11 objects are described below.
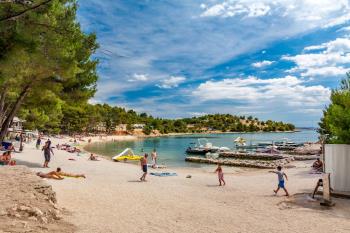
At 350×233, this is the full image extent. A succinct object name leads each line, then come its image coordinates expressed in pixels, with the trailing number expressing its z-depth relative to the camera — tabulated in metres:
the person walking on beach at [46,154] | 26.05
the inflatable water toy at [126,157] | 43.06
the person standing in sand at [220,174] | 20.69
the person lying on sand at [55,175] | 19.32
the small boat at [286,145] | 73.75
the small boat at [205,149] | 62.98
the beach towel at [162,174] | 26.14
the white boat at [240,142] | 81.28
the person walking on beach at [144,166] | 21.83
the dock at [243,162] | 39.99
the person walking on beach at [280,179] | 16.82
